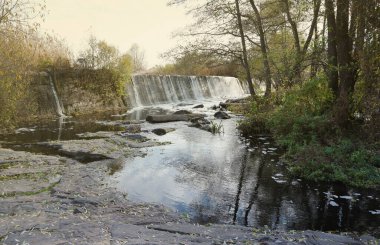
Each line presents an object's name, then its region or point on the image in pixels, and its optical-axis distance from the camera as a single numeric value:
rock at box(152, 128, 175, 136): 16.73
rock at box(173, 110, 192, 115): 22.32
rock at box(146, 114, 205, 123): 20.43
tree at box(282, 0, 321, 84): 13.60
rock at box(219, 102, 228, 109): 26.22
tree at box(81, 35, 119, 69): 28.30
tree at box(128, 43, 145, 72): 70.06
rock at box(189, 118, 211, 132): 17.93
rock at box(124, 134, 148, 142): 14.94
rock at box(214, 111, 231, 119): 21.76
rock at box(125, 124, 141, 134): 16.73
